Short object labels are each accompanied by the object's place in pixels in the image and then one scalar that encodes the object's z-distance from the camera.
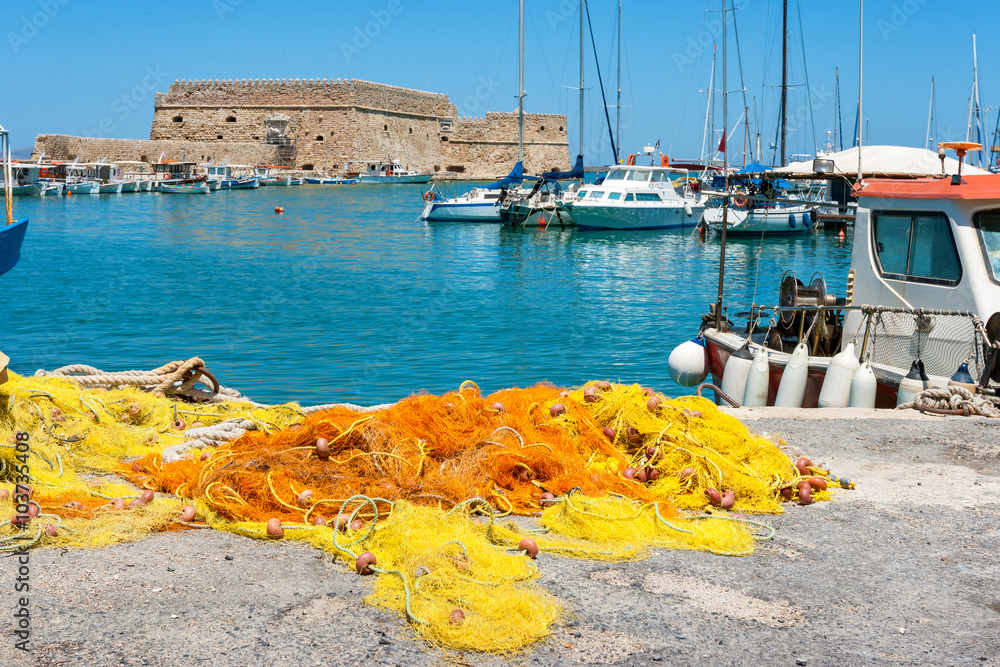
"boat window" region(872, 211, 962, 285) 7.20
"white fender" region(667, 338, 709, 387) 9.10
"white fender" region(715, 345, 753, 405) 8.10
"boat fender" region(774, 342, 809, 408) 7.59
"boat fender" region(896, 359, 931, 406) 6.87
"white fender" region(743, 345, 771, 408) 7.88
